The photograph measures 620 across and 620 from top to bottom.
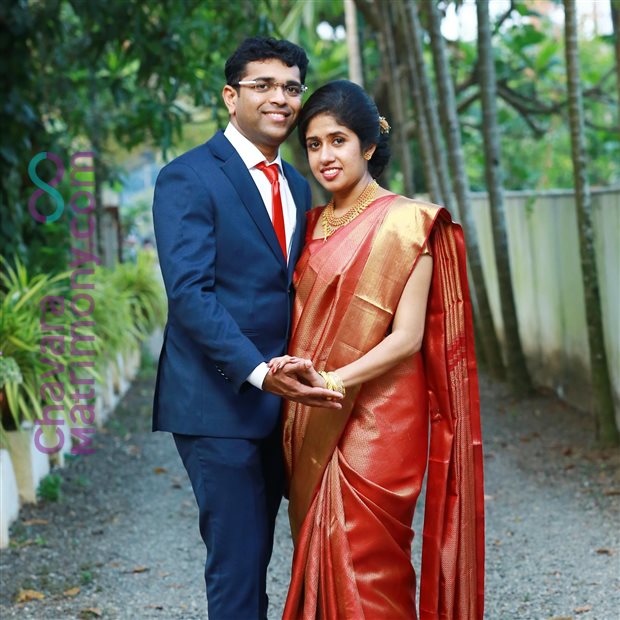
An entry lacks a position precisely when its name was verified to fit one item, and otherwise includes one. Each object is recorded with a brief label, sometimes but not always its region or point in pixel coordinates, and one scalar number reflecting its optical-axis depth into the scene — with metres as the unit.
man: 3.32
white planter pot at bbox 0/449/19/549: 5.52
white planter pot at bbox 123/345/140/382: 10.67
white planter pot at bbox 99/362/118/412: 9.05
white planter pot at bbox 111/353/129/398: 9.71
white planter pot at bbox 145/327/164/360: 12.88
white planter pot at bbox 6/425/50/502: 6.25
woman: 3.32
